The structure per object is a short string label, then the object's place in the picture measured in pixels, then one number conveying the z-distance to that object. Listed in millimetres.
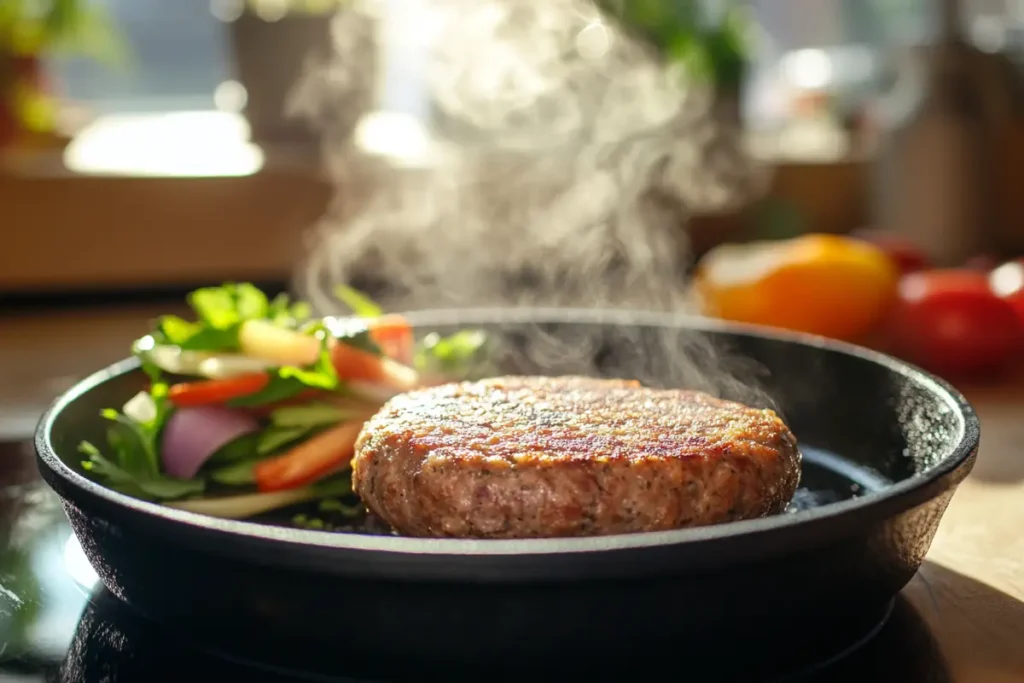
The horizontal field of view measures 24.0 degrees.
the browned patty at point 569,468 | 682
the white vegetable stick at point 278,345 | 802
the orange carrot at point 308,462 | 767
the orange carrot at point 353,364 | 799
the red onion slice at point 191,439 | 773
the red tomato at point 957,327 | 944
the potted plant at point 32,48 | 1336
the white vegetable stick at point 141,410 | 775
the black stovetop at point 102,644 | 662
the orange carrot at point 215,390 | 779
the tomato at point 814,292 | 988
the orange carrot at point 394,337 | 829
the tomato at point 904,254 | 1071
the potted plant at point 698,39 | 1243
